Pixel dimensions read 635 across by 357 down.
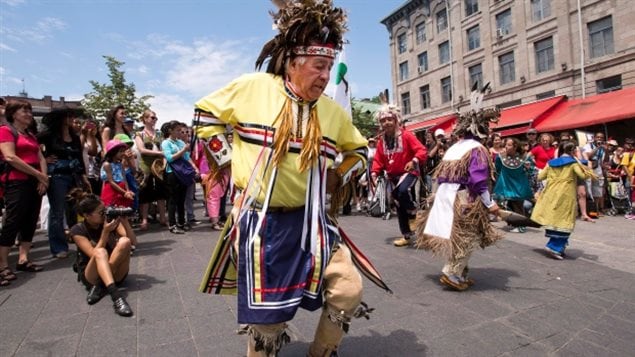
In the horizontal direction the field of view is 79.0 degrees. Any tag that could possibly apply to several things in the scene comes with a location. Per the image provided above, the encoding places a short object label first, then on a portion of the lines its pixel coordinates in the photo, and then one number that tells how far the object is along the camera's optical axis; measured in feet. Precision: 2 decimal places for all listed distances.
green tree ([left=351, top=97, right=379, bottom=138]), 111.34
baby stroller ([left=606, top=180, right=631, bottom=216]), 29.01
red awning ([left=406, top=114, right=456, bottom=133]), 79.82
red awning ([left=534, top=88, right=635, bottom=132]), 48.85
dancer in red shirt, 18.48
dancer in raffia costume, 12.17
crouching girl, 11.55
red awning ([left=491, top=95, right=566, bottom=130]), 62.90
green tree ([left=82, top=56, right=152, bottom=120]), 66.44
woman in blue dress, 24.41
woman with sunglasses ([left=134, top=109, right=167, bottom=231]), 22.00
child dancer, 16.42
